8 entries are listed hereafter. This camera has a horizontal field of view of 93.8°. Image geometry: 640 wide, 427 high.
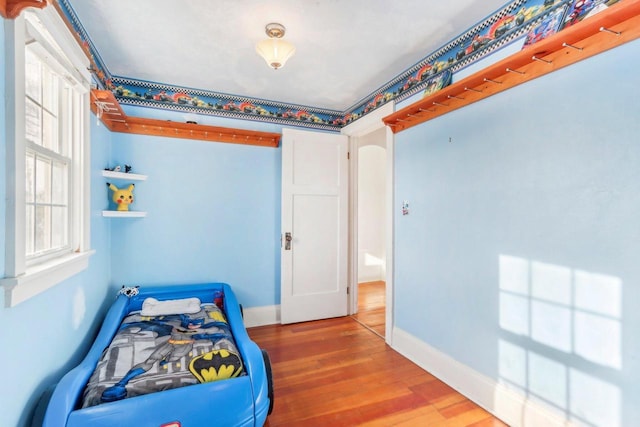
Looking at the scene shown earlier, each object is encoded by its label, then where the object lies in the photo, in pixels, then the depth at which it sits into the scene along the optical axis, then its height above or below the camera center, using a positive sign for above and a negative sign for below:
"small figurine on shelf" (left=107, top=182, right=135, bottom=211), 2.64 +0.14
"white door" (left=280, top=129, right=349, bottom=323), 3.36 -0.15
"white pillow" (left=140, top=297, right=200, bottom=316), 2.50 -0.81
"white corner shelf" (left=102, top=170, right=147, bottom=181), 2.47 +0.32
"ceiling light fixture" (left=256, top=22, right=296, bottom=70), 1.98 +1.10
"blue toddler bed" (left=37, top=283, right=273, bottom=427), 1.34 -0.86
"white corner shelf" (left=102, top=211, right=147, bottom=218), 2.48 -0.02
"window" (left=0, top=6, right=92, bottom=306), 1.08 +0.27
